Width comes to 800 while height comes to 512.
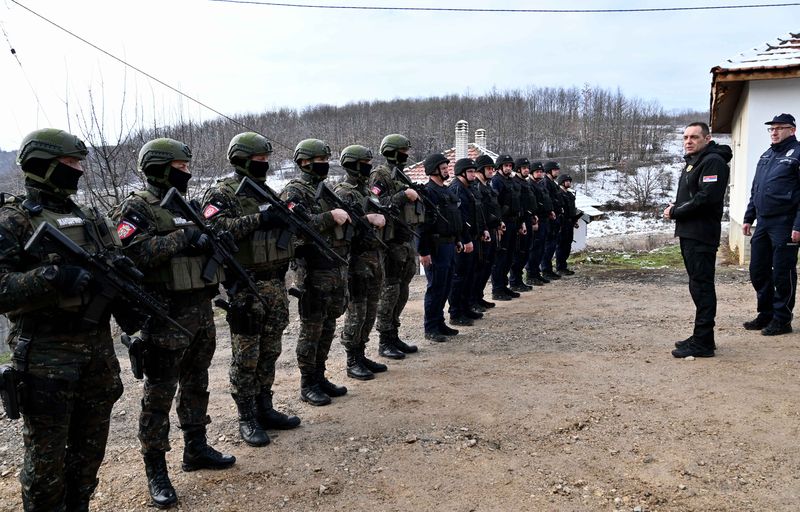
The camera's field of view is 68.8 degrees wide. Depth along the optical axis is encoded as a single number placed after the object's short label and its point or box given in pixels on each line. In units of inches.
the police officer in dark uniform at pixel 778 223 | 235.3
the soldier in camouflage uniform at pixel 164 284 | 127.4
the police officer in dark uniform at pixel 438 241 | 260.7
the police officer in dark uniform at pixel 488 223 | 319.0
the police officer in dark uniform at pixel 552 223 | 419.8
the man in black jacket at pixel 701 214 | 205.8
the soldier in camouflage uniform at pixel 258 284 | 154.4
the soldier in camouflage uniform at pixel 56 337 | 102.9
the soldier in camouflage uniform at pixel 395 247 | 238.4
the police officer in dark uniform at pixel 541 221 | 395.5
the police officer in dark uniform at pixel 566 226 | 437.7
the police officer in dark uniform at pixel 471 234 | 294.2
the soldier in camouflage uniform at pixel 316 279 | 181.2
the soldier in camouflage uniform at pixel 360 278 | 210.5
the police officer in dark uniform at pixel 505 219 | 355.3
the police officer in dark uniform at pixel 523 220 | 372.2
